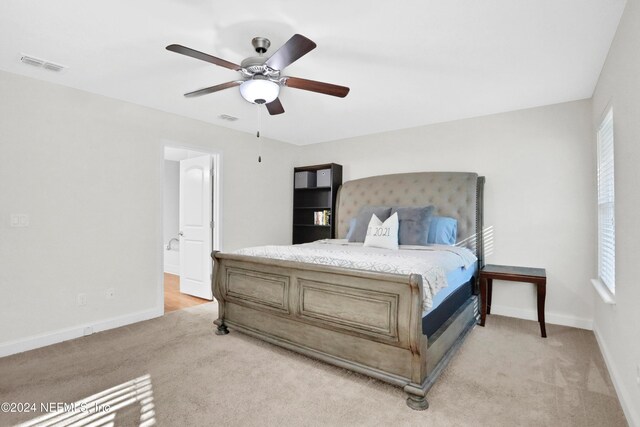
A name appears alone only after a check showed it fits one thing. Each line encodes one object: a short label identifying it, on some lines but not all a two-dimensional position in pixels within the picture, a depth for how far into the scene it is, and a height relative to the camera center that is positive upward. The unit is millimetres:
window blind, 2416 +58
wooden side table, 3004 -626
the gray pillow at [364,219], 3672 -75
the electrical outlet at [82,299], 3080 -857
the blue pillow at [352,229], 3862 -199
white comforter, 2113 -361
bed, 1967 -772
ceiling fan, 2023 +956
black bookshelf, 5094 +87
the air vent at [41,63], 2459 +1187
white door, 4398 -210
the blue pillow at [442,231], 3604 -206
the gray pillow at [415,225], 3396 -130
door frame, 3689 +94
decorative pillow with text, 3207 -218
